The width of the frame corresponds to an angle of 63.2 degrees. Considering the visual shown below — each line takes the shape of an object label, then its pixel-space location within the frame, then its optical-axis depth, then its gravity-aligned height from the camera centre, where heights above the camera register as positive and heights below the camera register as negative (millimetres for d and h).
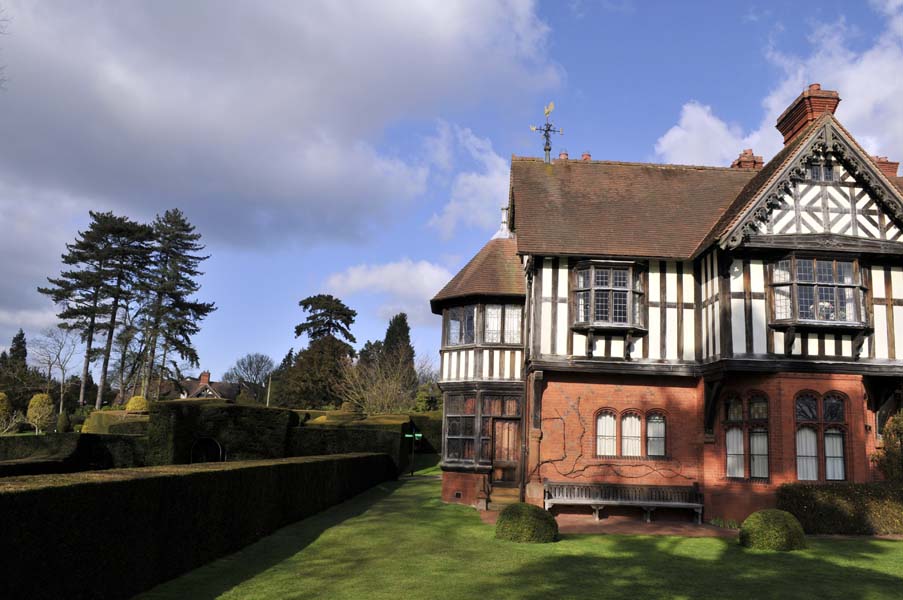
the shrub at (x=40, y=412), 50406 -433
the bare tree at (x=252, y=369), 114438 +7019
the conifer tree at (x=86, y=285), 63188 +10484
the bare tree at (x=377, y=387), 55969 +2589
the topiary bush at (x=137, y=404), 50125 +350
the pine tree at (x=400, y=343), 73888 +8890
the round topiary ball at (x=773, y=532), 15031 -1970
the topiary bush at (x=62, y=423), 45125 -1046
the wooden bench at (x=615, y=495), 19828 -1763
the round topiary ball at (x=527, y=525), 15719 -2131
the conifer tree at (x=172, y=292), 64938 +10552
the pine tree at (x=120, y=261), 63969 +13014
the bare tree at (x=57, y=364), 59350 +3367
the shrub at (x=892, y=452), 18672 -312
